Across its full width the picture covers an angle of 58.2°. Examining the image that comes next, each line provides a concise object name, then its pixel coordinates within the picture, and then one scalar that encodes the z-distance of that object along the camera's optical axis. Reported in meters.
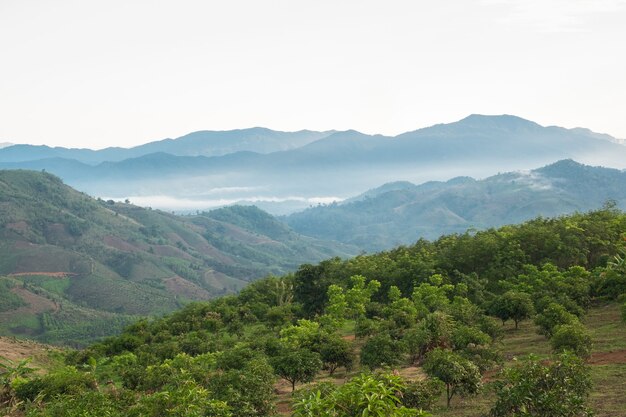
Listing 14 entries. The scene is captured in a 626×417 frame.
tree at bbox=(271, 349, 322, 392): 38.38
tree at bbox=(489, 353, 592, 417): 21.42
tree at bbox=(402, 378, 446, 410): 26.66
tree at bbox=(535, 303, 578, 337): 42.00
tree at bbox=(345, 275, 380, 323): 66.86
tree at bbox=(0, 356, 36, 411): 41.38
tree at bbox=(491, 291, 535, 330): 49.78
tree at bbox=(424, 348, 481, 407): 30.00
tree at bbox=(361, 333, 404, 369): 40.09
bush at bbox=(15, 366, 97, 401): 38.81
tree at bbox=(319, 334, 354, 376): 42.94
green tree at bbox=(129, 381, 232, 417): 22.34
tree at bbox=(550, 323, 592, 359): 34.62
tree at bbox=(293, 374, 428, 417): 16.27
